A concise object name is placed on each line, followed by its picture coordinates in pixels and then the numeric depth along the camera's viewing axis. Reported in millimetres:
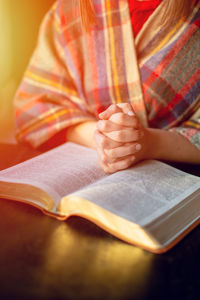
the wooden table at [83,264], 425
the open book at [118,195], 511
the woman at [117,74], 847
